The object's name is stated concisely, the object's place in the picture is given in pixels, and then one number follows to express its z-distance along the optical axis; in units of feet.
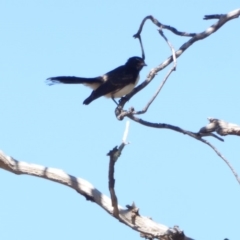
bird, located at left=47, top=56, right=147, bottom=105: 57.41
